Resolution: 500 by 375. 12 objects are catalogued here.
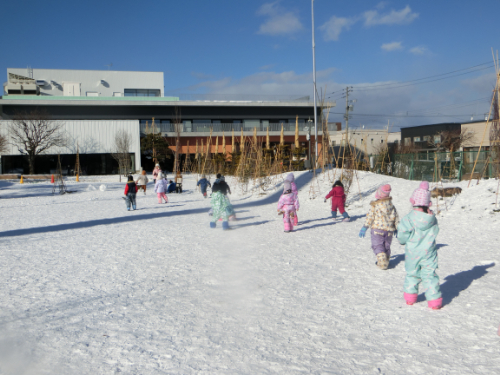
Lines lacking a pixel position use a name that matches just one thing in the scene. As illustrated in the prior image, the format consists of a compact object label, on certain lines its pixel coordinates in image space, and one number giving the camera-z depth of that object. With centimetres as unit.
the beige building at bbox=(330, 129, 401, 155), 7028
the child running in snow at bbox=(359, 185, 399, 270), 615
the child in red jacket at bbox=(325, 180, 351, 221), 1091
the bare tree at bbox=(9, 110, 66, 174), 3934
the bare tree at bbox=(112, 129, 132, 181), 3988
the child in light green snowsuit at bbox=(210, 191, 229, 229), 1005
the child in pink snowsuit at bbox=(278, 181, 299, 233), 939
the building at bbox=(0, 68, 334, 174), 4253
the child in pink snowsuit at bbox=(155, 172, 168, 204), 1608
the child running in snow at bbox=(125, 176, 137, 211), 1356
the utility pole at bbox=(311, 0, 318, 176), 2620
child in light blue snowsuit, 445
